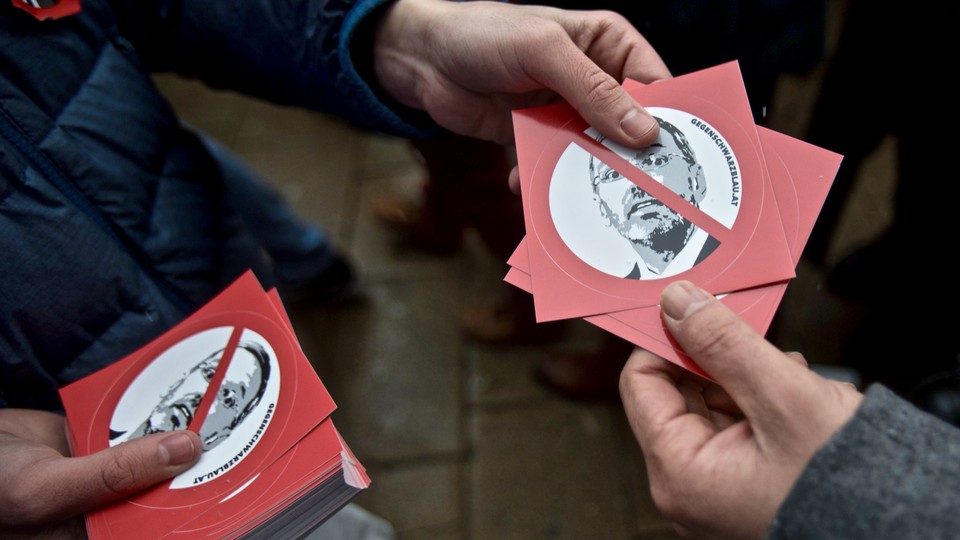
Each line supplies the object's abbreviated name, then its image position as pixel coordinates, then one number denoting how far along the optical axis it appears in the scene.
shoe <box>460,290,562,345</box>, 0.88
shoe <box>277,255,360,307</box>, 0.92
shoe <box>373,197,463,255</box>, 0.99
